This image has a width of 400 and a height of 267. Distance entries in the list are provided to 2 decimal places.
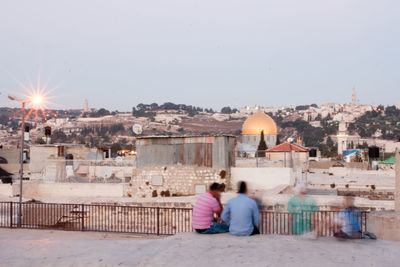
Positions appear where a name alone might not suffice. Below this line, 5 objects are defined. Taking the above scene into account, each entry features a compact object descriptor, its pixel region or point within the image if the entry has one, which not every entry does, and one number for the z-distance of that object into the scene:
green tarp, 50.97
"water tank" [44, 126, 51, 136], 40.47
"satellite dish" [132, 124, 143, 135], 38.25
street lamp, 15.65
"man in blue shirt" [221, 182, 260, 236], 8.72
